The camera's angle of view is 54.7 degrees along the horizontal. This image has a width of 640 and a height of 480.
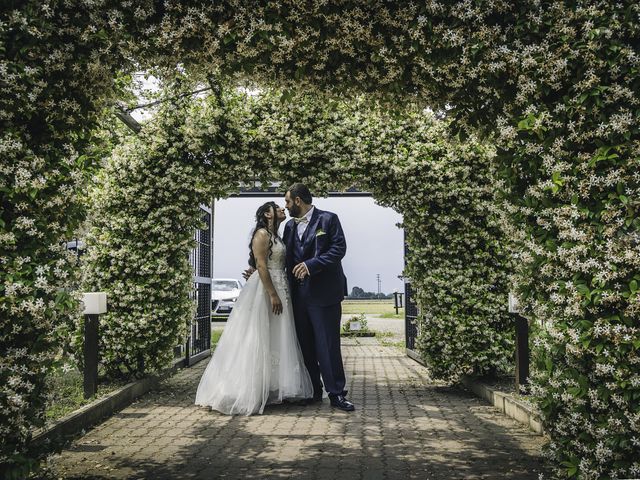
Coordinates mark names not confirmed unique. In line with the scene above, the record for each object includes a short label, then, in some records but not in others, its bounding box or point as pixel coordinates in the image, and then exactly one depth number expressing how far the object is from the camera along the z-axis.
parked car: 23.20
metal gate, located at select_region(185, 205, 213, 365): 10.77
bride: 6.74
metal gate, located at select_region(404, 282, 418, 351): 11.73
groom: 6.79
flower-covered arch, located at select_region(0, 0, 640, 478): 3.36
